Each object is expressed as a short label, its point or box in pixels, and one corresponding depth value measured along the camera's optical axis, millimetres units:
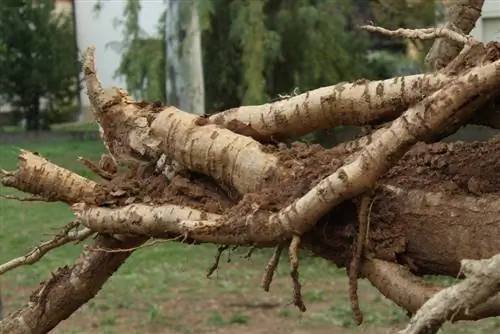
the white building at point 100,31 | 22797
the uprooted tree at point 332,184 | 2785
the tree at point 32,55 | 20891
